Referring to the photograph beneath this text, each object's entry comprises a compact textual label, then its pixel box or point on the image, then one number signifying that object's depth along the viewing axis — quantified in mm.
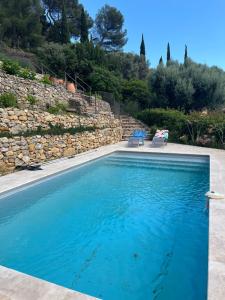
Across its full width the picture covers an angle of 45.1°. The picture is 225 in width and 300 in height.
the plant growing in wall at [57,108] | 11333
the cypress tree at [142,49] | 37000
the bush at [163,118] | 14812
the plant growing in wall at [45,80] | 13153
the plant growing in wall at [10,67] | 11367
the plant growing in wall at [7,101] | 9070
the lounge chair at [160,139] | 13289
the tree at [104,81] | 19219
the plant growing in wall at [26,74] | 11820
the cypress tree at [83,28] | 28594
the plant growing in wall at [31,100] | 10742
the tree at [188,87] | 19188
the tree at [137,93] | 21422
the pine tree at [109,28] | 33594
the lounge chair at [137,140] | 13312
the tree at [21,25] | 24875
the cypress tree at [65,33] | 26422
